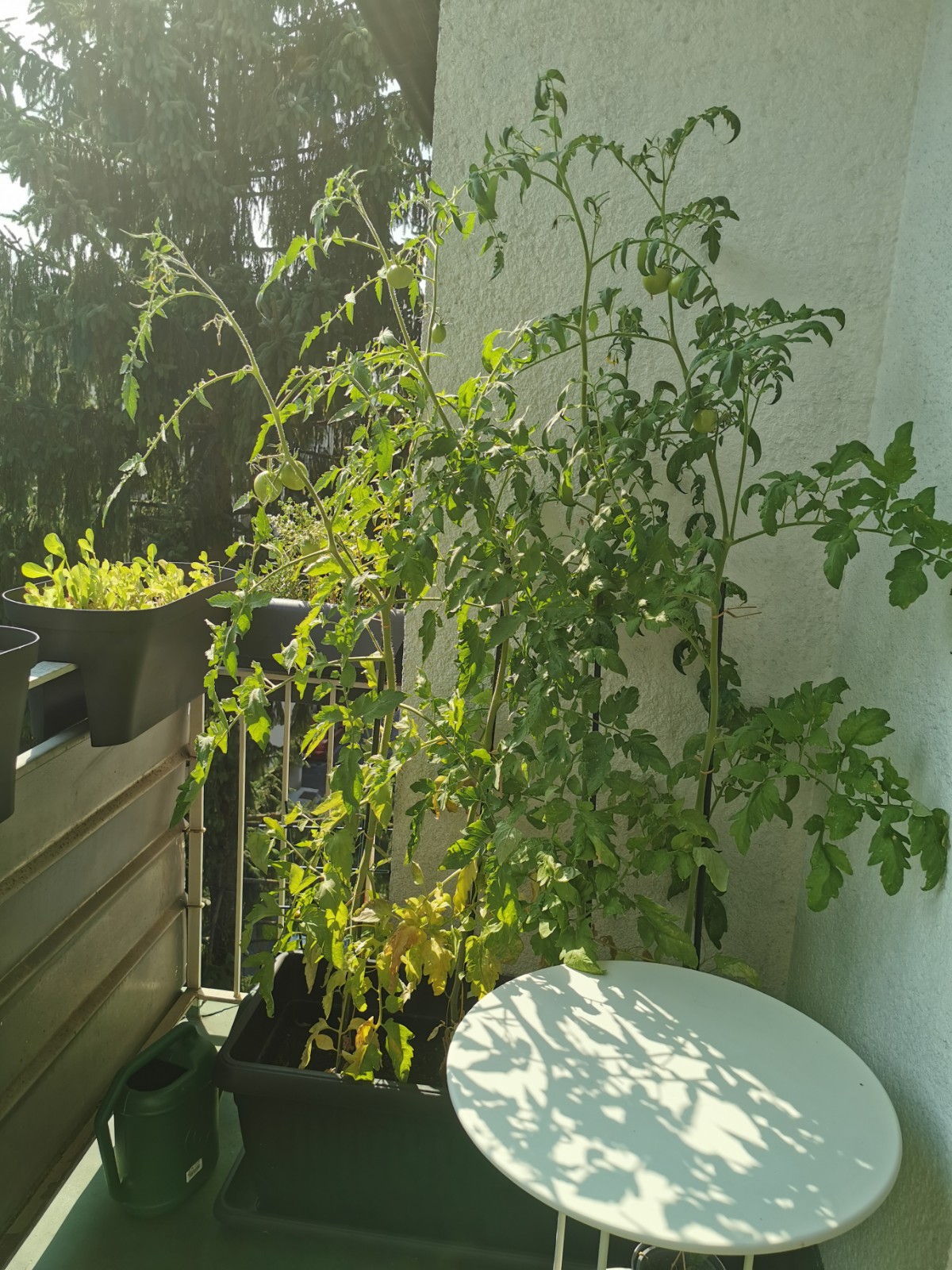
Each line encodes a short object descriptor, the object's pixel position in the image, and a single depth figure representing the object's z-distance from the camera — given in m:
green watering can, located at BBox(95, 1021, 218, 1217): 1.67
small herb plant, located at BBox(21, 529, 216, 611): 1.75
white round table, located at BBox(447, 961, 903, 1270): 0.98
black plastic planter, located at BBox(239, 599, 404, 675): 2.02
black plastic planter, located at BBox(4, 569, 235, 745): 1.66
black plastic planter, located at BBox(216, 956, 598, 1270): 1.59
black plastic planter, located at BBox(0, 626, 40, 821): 1.30
